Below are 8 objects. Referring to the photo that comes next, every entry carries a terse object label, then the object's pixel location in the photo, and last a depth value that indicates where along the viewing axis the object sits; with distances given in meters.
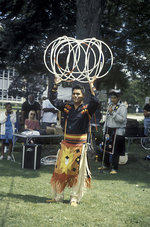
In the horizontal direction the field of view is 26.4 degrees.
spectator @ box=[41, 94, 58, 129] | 11.93
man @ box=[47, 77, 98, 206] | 5.27
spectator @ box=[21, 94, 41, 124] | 11.80
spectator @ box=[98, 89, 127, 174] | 8.34
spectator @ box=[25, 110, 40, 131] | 10.57
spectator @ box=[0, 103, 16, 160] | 9.66
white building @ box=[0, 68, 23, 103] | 56.31
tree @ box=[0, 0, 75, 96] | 13.70
